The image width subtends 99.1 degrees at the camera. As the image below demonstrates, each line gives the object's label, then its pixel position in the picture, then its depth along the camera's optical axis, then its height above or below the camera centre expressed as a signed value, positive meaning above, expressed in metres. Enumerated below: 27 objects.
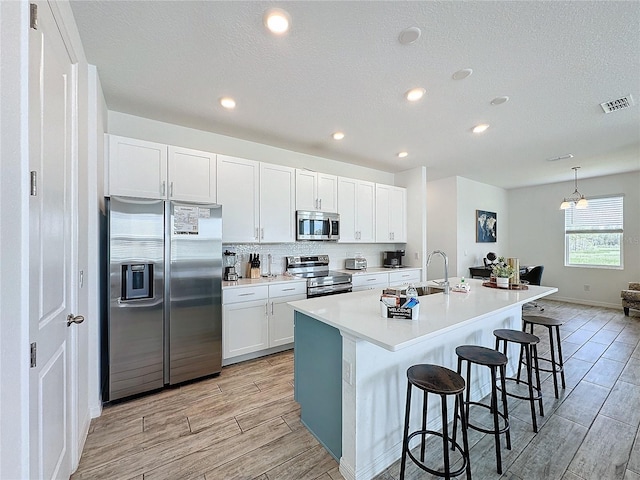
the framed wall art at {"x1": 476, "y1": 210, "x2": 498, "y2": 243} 6.29 +0.32
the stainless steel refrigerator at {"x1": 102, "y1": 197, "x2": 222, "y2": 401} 2.29 -0.48
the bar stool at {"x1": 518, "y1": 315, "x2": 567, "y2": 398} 2.47 -0.79
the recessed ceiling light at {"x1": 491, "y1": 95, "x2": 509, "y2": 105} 2.56 +1.34
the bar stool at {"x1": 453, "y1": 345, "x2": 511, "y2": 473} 1.62 -0.78
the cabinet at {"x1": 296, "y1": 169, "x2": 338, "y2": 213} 3.83 +0.72
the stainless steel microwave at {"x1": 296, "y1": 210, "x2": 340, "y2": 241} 3.80 +0.22
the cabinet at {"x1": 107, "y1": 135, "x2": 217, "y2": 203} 2.57 +0.72
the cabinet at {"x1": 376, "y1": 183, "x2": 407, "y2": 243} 4.76 +0.48
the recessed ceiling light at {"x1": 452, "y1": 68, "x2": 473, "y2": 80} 2.14 +1.34
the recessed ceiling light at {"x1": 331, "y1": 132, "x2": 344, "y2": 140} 3.45 +1.35
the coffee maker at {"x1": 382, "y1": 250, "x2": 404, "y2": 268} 5.02 -0.35
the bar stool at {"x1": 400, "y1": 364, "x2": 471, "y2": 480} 1.37 -0.77
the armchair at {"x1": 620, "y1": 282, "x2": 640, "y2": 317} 4.85 -1.05
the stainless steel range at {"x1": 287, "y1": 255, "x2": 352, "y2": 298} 3.53 -0.49
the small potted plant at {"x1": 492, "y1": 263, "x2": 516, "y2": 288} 2.81 -0.36
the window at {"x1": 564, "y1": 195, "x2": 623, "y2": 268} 5.66 +0.12
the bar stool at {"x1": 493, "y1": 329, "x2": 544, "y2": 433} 2.00 -0.80
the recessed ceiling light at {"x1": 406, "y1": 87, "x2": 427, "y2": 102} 2.45 +1.35
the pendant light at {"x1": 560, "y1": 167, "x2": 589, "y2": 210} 4.95 +0.92
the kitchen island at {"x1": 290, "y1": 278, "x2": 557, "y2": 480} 1.56 -0.82
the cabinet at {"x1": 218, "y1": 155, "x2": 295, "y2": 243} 3.23 +0.51
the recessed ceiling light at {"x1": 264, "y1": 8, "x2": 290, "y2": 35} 1.64 +1.37
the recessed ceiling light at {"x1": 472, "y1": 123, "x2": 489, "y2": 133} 3.19 +1.34
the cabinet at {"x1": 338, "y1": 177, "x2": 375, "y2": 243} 4.30 +0.50
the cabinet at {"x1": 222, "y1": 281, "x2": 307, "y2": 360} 2.97 -0.88
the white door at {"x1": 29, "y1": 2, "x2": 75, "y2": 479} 1.10 -0.04
